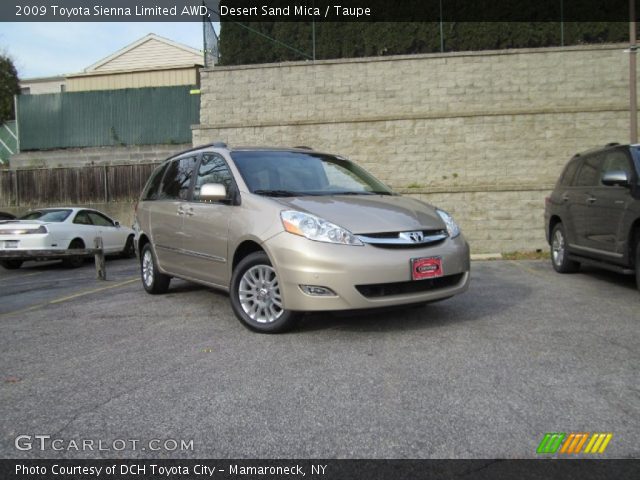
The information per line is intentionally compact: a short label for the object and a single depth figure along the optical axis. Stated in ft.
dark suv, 20.79
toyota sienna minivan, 14.32
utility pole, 40.34
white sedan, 36.22
